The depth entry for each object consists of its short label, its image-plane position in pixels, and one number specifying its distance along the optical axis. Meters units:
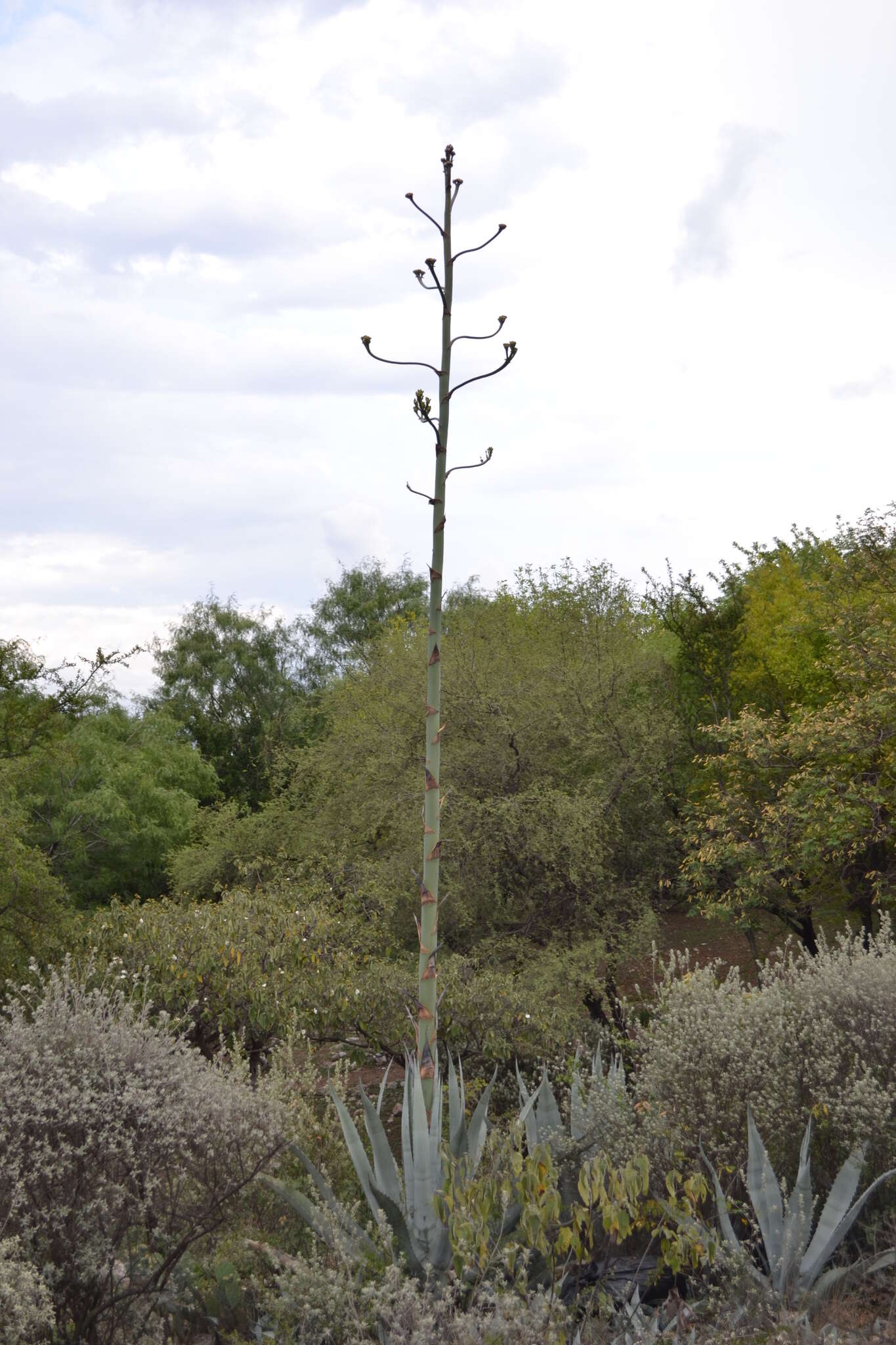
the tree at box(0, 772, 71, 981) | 10.61
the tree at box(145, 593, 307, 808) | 37.38
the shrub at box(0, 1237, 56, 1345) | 4.32
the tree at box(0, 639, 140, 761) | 12.84
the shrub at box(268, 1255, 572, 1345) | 3.96
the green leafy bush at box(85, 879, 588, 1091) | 9.91
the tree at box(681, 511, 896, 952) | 13.40
